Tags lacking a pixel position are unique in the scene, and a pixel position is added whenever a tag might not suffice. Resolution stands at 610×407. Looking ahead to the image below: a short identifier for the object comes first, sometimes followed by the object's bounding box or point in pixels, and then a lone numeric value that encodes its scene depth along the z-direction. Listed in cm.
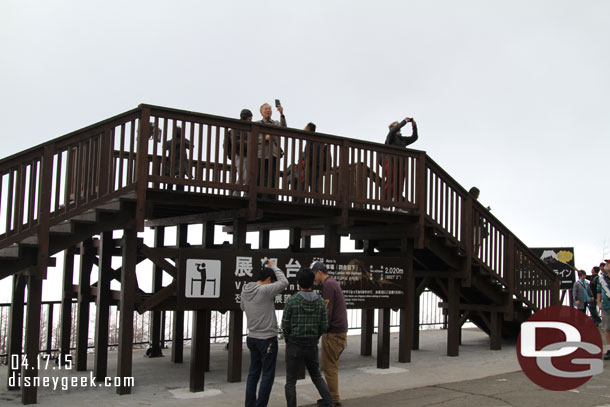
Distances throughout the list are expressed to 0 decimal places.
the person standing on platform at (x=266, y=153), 1083
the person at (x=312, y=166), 1129
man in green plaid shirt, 787
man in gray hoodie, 796
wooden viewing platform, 927
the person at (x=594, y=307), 1718
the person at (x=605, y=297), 1184
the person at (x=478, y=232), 1407
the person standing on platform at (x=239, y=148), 1059
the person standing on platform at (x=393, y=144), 1241
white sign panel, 1034
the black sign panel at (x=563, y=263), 2047
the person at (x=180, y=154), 985
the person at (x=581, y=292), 1656
